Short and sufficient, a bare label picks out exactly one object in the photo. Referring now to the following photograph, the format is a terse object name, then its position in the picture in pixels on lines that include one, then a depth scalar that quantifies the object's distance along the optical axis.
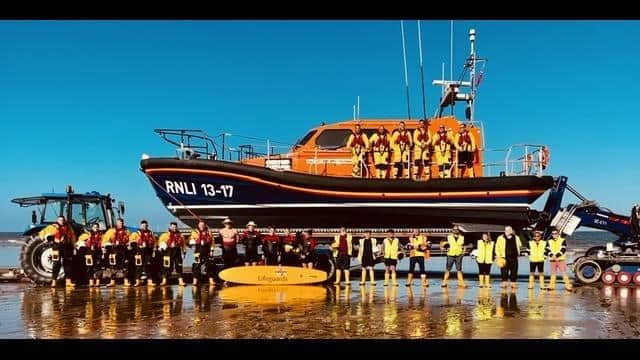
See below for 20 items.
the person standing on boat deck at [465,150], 13.51
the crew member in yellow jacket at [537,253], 12.12
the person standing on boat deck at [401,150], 13.39
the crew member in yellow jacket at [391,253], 12.57
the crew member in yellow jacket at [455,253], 12.38
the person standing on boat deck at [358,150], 13.66
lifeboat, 12.76
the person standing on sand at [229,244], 12.81
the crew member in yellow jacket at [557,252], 12.34
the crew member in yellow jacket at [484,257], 12.11
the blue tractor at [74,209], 13.95
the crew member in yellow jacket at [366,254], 12.60
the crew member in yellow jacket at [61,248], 12.41
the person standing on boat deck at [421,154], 13.40
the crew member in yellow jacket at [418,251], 12.52
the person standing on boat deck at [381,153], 13.43
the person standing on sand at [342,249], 12.44
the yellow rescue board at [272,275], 12.55
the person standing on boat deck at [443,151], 13.34
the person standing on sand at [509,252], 11.97
